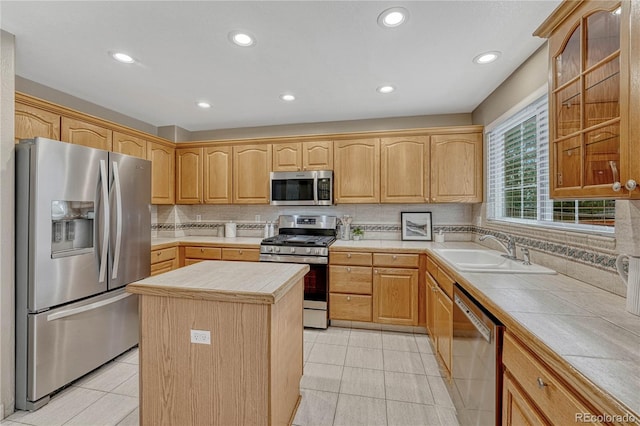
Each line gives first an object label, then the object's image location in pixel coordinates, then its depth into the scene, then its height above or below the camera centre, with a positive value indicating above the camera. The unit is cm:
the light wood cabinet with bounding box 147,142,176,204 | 345 +54
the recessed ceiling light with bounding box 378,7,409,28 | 159 +116
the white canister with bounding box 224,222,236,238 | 388 -23
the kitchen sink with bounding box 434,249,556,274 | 172 -36
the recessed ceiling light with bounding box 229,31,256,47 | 181 +117
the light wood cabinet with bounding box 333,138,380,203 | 331 +51
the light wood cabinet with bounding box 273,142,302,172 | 350 +72
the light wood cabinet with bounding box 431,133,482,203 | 308 +51
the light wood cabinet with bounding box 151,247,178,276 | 308 -54
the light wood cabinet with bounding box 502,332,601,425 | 75 -55
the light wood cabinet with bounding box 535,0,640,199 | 95 +46
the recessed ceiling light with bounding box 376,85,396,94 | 262 +119
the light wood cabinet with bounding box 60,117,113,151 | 249 +76
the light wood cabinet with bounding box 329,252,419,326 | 287 -78
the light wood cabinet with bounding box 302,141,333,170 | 342 +72
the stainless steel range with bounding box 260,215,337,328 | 302 -52
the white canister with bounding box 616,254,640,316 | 106 -28
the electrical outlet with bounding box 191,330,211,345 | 129 -57
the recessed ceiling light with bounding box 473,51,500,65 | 206 +118
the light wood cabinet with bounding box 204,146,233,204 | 371 +51
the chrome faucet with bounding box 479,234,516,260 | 211 -27
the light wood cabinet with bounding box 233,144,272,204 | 360 +53
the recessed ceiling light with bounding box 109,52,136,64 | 205 +117
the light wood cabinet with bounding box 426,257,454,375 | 191 -76
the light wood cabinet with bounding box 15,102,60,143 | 212 +73
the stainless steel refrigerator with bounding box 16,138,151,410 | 180 -35
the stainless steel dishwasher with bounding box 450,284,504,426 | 119 -74
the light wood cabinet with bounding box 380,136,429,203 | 319 +51
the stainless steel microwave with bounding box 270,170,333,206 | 338 +31
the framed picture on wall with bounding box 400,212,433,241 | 342 -17
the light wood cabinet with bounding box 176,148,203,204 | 378 +52
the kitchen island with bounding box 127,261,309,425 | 125 -64
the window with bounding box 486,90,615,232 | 161 +27
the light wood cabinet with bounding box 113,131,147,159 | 299 +77
